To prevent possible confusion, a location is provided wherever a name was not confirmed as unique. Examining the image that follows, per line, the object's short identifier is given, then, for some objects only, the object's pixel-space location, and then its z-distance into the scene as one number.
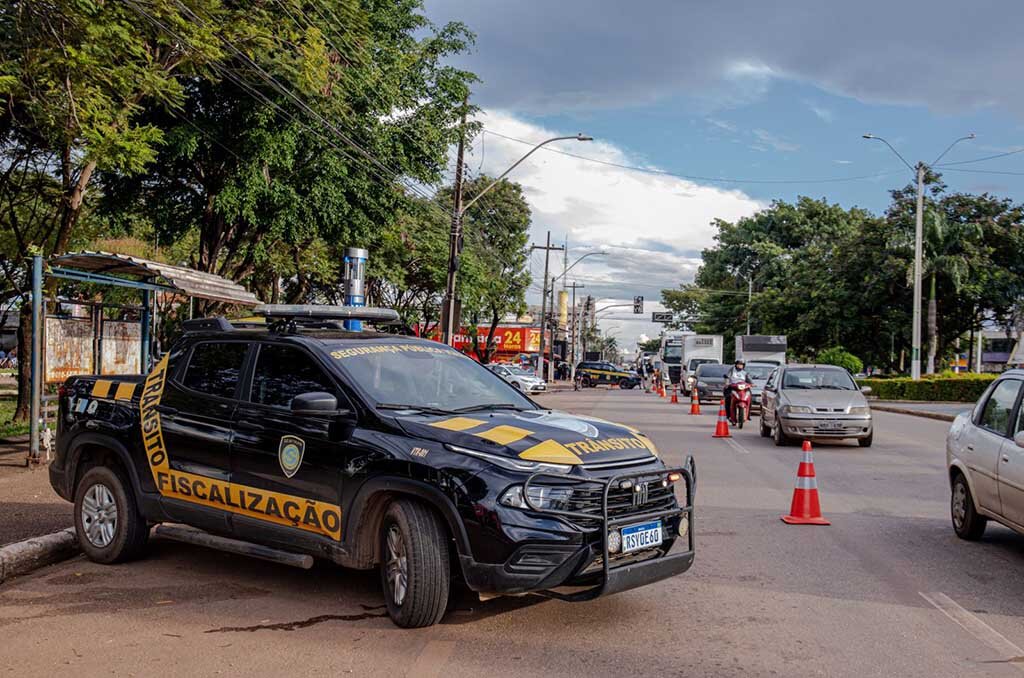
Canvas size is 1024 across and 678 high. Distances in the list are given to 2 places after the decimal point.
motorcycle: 23.28
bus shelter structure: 11.80
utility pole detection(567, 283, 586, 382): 81.97
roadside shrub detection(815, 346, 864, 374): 48.66
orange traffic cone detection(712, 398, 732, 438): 20.33
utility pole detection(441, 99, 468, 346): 26.03
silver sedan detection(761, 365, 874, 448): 17.78
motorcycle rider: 23.52
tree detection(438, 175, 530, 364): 58.22
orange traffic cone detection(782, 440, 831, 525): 9.62
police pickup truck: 5.37
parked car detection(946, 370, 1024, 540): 7.59
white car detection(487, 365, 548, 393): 43.63
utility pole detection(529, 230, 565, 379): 61.38
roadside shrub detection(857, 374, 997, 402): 36.83
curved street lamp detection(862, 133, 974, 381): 39.28
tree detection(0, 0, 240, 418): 11.99
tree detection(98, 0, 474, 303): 20.09
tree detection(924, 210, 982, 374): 45.75
